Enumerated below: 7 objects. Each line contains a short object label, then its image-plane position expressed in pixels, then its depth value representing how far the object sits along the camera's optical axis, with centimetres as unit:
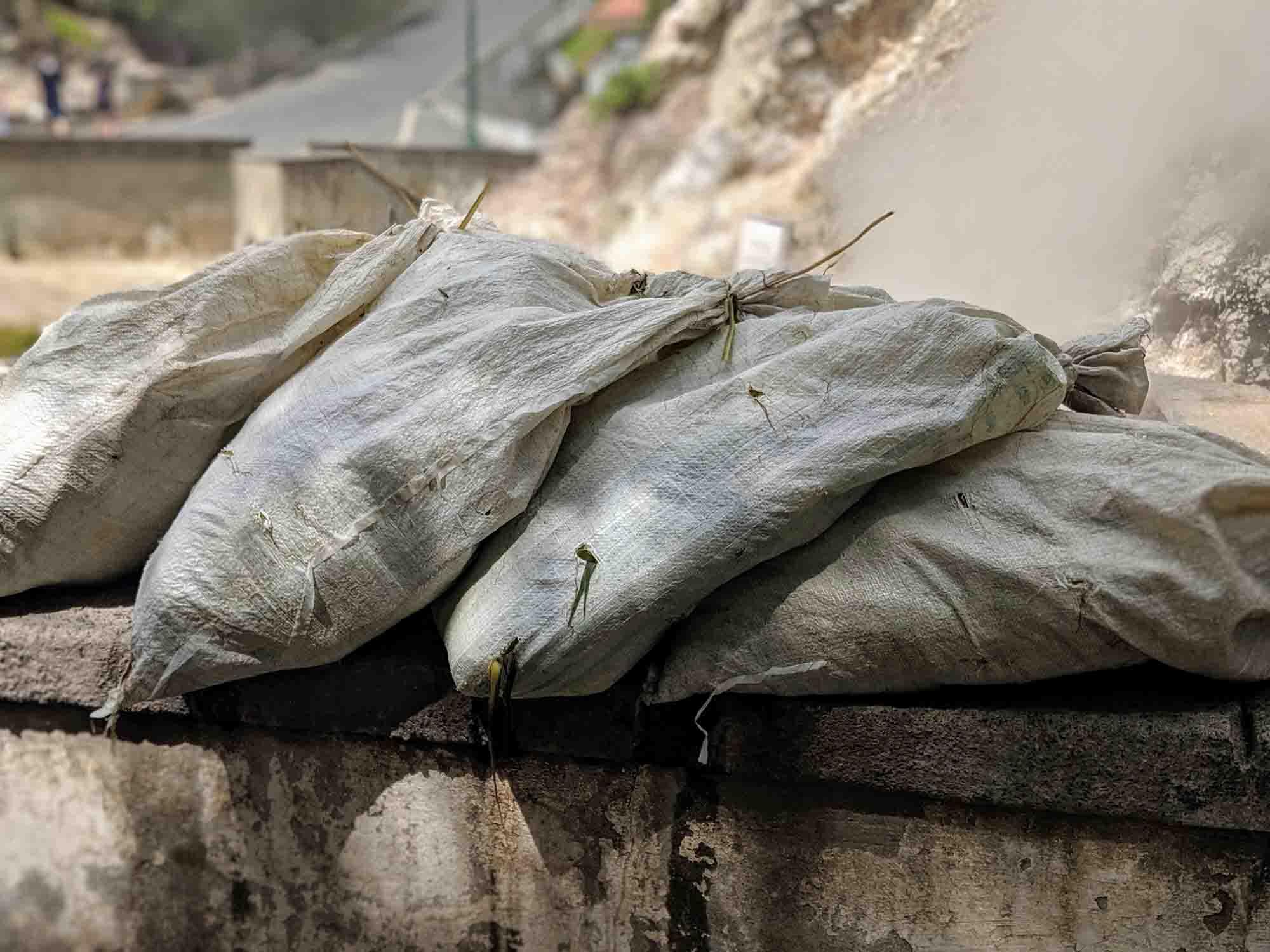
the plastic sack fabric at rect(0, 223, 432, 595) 192
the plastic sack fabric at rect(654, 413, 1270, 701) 146
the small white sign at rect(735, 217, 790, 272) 415
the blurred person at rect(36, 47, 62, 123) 1766
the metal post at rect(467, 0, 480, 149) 1575
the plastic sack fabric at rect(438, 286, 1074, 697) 156
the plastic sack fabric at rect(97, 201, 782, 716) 168
